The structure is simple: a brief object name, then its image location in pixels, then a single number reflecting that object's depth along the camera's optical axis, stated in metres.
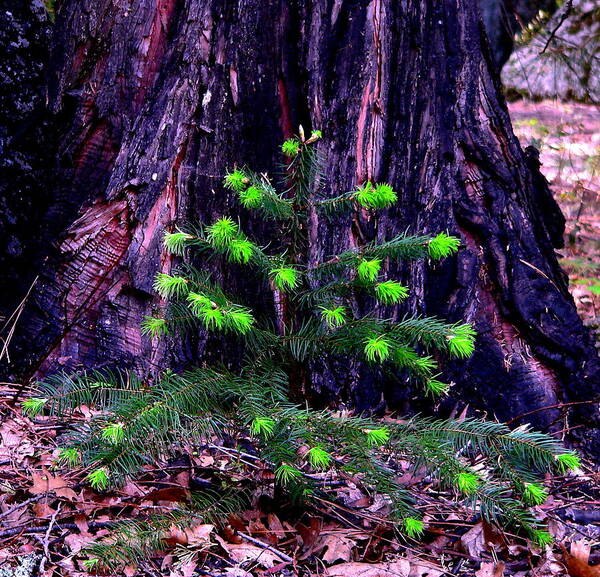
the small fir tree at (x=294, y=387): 2.07
